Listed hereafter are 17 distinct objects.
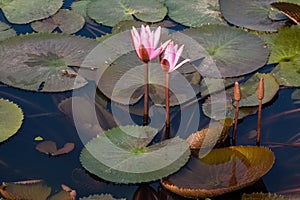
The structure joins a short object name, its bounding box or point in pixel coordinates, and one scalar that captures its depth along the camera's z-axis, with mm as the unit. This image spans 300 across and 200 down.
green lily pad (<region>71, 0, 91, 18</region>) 6134
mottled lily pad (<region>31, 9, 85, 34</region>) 5794
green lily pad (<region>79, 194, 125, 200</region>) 3783
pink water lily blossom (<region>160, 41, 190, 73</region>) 4127
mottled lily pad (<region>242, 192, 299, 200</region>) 3783
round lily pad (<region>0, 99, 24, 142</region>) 4442
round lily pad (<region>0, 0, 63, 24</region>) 5944
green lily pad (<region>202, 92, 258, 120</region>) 4634
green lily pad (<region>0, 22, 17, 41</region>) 5623
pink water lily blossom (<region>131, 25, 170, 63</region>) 4105
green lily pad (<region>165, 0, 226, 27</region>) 5939
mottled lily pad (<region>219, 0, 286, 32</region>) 5844
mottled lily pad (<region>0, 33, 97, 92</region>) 4964
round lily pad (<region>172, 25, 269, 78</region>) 5156
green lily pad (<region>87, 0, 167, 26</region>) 5960
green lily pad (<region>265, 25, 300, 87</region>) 5080
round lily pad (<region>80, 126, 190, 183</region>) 3931
